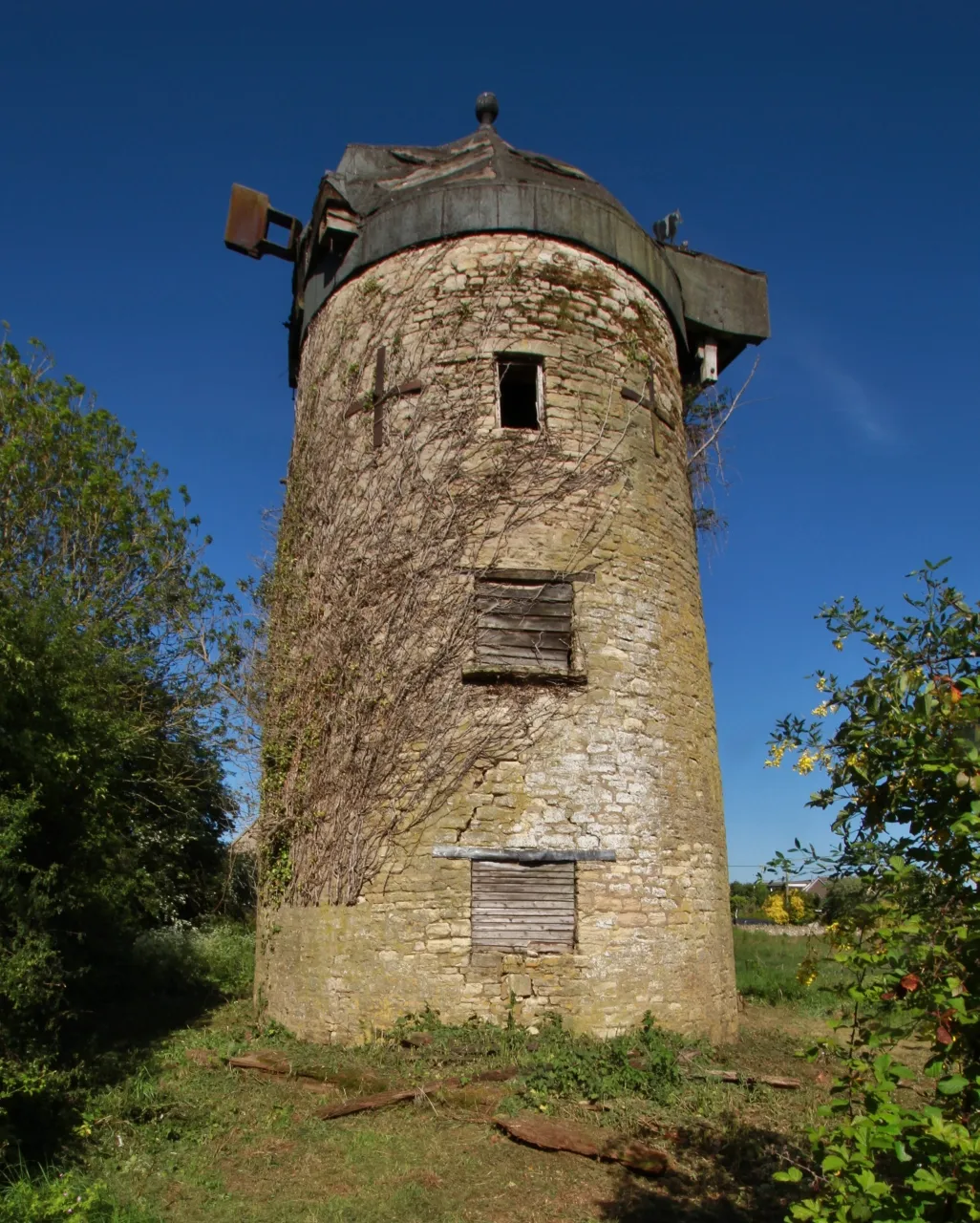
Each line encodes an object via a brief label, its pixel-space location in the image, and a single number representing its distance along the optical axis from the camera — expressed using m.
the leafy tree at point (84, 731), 6.57
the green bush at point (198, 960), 10.98
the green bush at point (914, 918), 2.62
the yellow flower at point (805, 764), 3.99
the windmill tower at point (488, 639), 8.02
